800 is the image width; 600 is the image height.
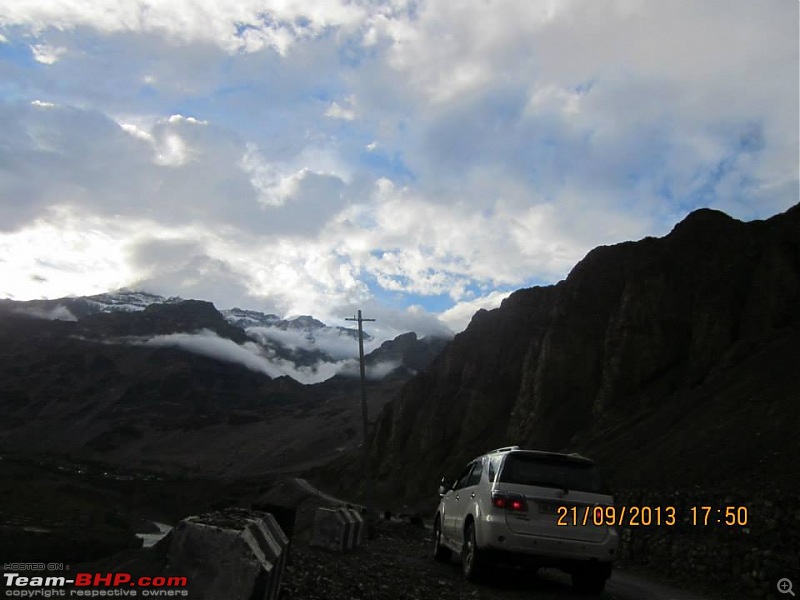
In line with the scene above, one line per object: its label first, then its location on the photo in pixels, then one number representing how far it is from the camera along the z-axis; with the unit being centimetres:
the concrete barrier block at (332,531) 1471
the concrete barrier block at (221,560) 603
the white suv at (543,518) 992
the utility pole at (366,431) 3455
